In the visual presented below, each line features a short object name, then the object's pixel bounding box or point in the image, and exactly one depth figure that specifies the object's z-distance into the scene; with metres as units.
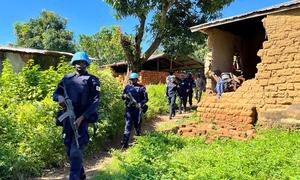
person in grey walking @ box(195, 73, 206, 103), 10.33
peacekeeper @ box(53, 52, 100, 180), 3.23
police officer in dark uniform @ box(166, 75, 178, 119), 7.75
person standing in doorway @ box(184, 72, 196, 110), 8.65
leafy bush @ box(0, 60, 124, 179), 4.06
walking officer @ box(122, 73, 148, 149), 5.34
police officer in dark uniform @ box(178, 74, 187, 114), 8.33
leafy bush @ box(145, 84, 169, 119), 8.02
